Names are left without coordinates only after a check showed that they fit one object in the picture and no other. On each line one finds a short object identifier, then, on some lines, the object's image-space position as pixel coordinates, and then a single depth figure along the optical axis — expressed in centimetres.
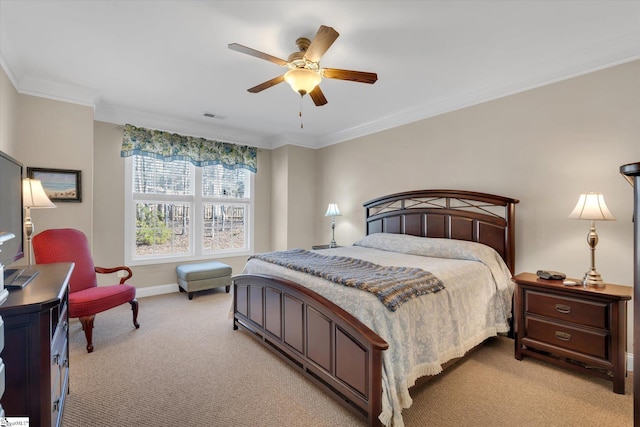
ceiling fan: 213
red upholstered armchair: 270
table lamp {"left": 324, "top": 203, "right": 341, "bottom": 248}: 472
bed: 175
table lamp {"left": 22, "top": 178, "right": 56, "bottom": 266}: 239
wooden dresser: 121
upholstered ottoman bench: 423
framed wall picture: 322
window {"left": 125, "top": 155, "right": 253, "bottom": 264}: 440
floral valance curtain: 422
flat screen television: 167
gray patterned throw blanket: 187
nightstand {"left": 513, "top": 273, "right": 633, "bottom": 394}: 211
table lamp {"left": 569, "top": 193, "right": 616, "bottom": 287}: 226
